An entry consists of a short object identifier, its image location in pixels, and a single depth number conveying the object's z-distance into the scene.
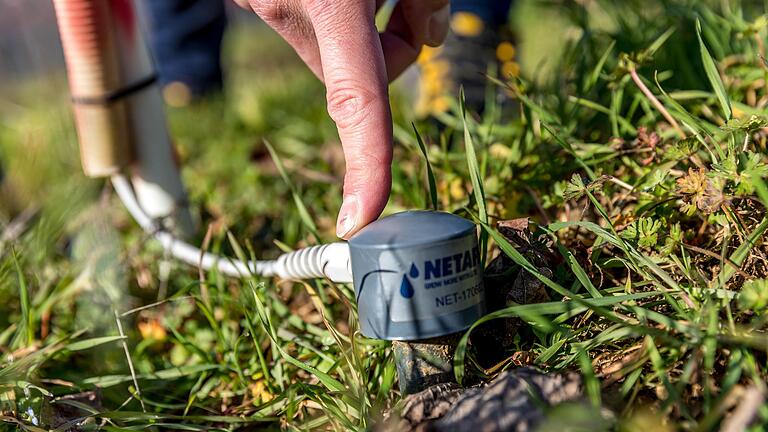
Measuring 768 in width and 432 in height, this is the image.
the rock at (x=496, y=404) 0.45
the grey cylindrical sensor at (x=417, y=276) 0.47
